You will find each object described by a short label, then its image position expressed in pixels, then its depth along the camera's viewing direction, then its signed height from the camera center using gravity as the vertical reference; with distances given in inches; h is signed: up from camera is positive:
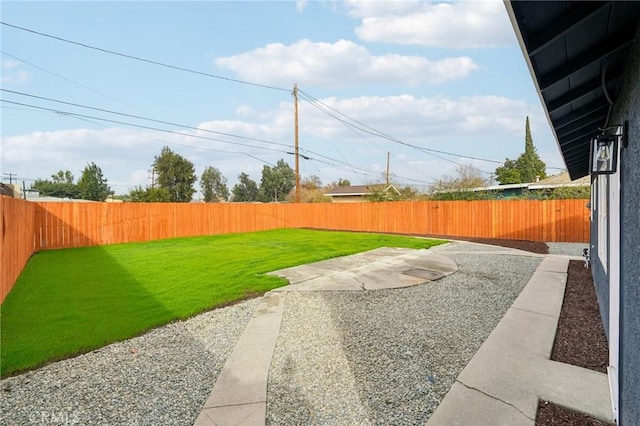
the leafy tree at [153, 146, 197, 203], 1349.7 +146.0
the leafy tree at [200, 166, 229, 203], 2010.3 +139.0
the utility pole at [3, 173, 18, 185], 1059.7 +109.2
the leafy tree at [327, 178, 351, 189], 2054.6 +156.9
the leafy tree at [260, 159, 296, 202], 1985.7 +149.3
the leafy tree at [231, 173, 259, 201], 2124.8 +112.1
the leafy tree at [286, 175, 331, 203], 1354.1 +81.5
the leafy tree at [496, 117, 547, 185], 1284.4 +161.7
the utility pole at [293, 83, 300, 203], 829.5 +197.4
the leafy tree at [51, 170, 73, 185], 2085.1 +204.2
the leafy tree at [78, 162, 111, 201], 1721.1 +126.9
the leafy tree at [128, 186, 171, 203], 1180.5 +46.3
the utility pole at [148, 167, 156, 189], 1478.3 +145.9
